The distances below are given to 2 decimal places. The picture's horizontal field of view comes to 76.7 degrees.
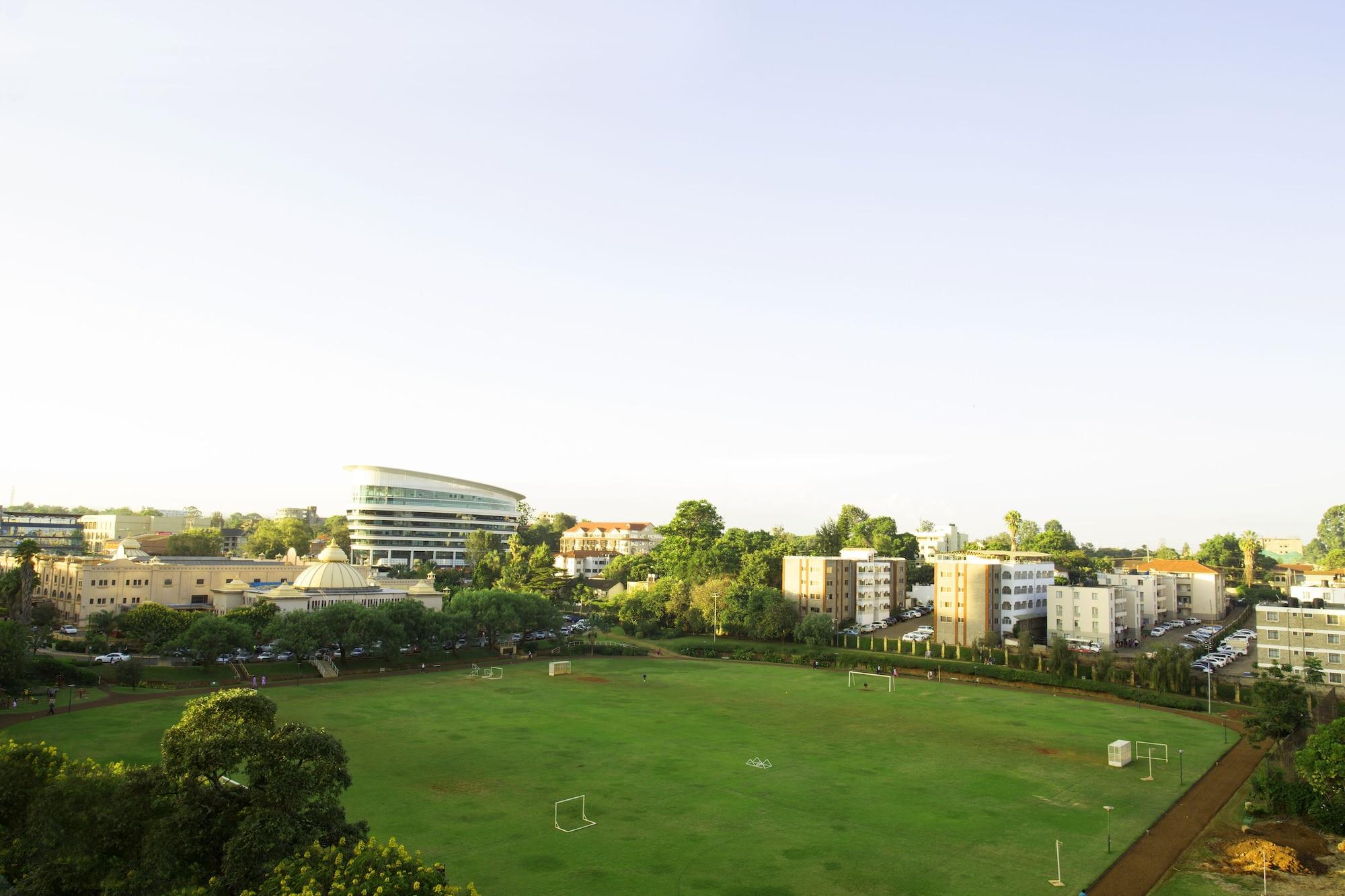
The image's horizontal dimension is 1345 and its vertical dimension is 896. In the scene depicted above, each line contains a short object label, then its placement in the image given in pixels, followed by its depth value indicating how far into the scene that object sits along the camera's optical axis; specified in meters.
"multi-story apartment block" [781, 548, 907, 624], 101.81
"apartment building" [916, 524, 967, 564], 175.00
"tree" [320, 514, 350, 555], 181.75
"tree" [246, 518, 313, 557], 162.88
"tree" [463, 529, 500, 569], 161.38
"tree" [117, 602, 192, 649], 72.81
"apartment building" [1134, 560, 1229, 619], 113.56
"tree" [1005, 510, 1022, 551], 125.19
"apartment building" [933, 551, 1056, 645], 89.44
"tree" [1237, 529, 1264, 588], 138.88
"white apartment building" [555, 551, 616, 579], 176.50
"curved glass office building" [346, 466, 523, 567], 174.12
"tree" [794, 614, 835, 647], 92.69
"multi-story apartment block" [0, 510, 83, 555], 165.18
